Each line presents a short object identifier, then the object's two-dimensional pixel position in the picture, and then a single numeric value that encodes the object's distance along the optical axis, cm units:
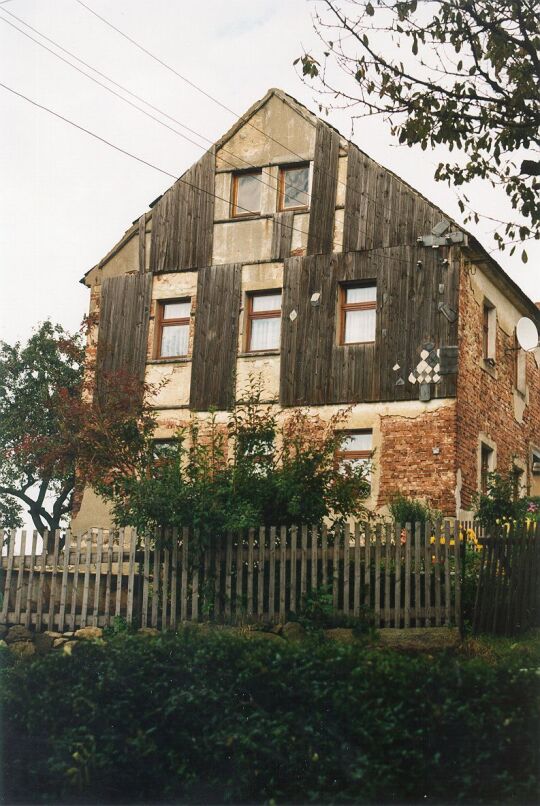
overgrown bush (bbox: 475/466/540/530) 1955
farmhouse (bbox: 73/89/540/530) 2412
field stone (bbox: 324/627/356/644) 1509
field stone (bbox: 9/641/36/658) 1634
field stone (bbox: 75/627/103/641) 1661
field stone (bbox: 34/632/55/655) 1677
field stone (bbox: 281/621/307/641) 1544
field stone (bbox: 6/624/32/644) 1703
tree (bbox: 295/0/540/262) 1259
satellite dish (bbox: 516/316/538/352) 2392
